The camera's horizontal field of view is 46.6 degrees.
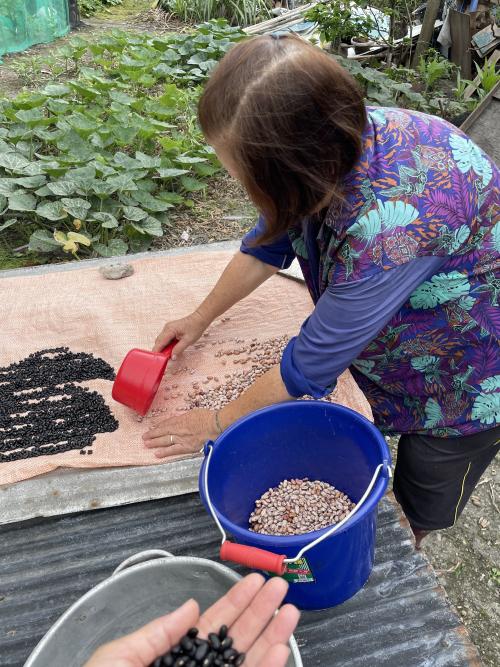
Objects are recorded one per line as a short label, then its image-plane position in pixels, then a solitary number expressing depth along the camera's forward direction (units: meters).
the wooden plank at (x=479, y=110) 3.90
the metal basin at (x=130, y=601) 1.05
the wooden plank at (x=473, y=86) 4.71
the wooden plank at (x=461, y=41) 5.19
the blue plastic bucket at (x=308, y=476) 1.10
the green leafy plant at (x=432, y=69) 4.73
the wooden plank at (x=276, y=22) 6.64
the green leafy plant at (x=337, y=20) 4.73
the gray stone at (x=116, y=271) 2.61
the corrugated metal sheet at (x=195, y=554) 1.25
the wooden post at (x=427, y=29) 4.91
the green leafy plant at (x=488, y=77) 4.54
